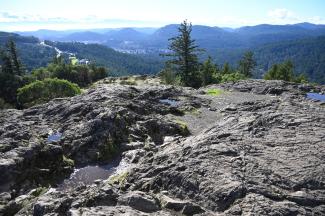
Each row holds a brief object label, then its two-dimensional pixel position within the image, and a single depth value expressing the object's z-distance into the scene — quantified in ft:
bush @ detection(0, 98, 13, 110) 241.35
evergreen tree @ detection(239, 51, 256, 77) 408.05
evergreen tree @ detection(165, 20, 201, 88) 260.42
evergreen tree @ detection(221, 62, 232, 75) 400.82
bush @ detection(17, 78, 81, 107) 214.69
